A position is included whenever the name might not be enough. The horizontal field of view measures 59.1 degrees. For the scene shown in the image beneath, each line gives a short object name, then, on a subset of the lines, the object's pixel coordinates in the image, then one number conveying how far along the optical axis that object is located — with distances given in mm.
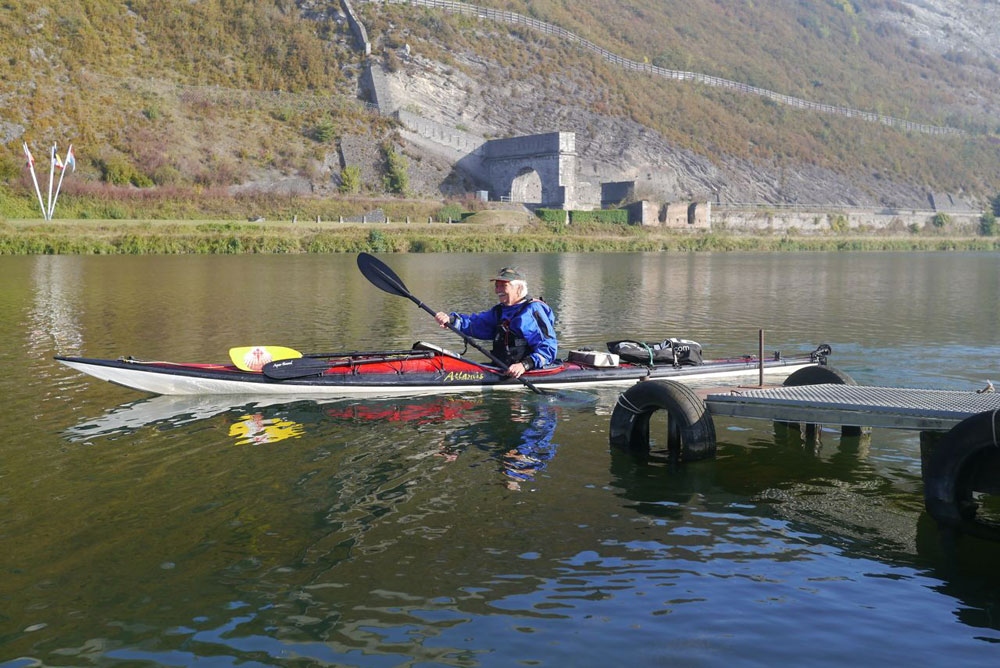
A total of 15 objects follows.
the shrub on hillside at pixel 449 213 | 58781
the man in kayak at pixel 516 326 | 10297
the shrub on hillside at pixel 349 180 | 62656
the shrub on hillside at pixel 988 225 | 78431
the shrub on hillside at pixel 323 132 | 66562
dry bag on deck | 10836
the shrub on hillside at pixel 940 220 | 82450
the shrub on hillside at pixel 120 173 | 54344
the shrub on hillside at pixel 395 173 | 65806
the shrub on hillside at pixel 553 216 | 61162
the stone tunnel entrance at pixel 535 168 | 68875
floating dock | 6215
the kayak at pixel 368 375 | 9781
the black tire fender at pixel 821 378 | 9125
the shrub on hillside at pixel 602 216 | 62625
